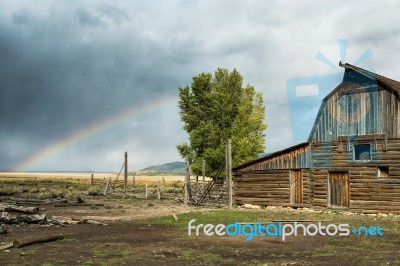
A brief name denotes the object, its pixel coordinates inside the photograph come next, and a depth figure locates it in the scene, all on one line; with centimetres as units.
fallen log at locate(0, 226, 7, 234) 1788
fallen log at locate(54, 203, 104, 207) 3300
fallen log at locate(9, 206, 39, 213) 2348
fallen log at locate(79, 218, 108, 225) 2222
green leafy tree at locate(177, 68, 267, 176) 5336
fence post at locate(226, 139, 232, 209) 3250
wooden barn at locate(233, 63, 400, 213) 2836
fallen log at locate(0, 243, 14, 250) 1413
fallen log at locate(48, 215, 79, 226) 2148
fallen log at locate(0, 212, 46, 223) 2076
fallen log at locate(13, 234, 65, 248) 1459
